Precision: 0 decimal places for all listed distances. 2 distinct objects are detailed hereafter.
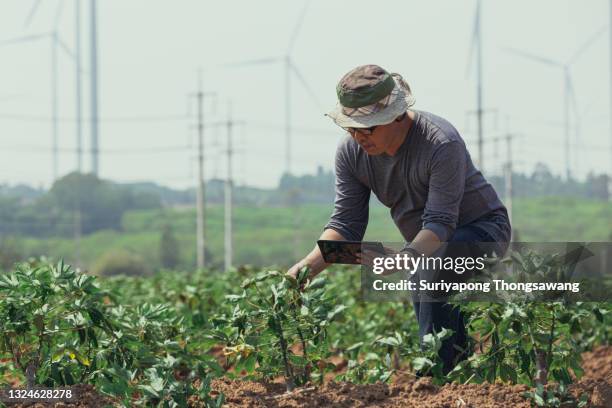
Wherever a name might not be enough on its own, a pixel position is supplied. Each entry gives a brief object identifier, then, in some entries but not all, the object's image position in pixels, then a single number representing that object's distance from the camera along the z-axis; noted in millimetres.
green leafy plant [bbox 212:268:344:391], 9391
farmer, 9539
